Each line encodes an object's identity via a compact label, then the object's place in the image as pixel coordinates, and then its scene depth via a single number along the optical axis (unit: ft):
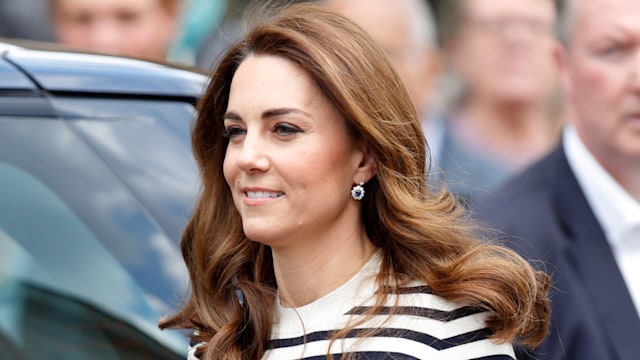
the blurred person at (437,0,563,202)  42.45
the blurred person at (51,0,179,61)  33.78
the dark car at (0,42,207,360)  17.99
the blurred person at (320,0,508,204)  38.58
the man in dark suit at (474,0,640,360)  22.30
